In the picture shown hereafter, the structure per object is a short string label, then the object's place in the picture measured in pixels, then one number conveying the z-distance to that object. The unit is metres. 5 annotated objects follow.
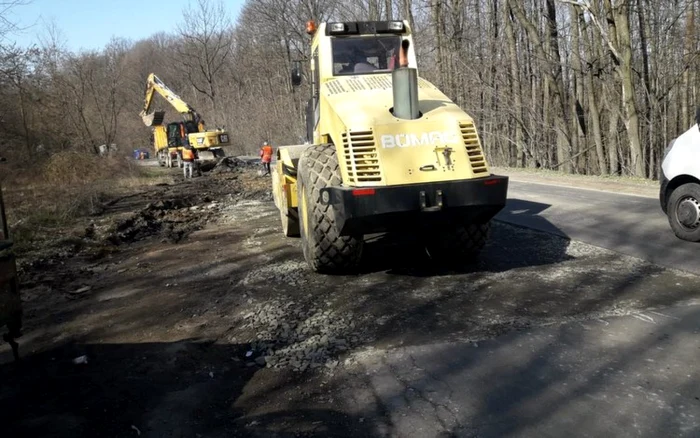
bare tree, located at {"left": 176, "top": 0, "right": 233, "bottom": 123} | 58.34
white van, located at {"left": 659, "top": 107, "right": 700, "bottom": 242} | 7.07
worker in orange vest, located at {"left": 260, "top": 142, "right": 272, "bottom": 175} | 22.77
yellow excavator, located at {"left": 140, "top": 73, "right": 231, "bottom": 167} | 29.27
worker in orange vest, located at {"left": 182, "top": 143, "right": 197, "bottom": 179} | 25.89
